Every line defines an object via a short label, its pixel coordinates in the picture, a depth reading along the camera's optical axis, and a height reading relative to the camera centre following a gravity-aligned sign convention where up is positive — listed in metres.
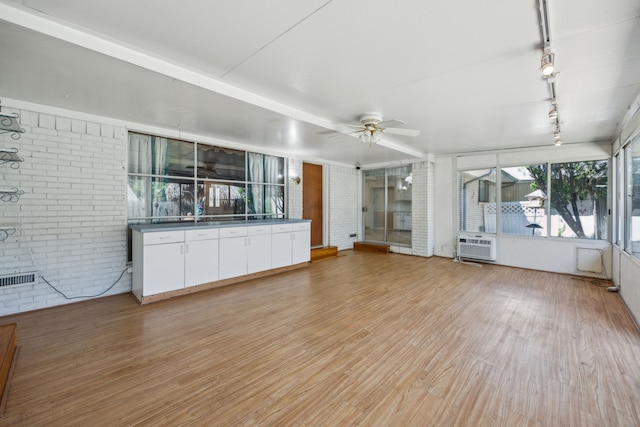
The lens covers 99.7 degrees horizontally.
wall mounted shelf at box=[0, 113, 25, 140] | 2.77 +0.97
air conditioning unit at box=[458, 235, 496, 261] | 6.19 -0.83
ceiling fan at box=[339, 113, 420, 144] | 3.88 +1.27
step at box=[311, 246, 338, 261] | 6.79 -1.03
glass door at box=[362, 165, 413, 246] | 7.71 +0.21
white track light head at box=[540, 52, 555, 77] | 2.15 +1.20
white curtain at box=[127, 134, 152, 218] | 4.31 +0.71
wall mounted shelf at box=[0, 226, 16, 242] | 3.17 -0.22
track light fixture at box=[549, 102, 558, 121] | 3.36 +1.27
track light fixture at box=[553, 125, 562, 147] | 4.36 +1.26
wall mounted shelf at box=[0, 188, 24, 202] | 3.06 +0.24
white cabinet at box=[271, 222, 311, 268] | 5.33 -0.65
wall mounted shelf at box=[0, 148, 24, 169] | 2.86 +0.64
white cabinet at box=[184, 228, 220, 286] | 4.09 -0.67
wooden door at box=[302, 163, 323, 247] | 7.25 +0.41
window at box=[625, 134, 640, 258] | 3.46 +0.20
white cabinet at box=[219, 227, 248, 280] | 4.50 -0.67
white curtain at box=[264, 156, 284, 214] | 6.22 +0.59
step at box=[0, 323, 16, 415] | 1.92 -1.14
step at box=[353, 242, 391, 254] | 7.75 -1.03
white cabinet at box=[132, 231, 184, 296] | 3.68 -0.70
